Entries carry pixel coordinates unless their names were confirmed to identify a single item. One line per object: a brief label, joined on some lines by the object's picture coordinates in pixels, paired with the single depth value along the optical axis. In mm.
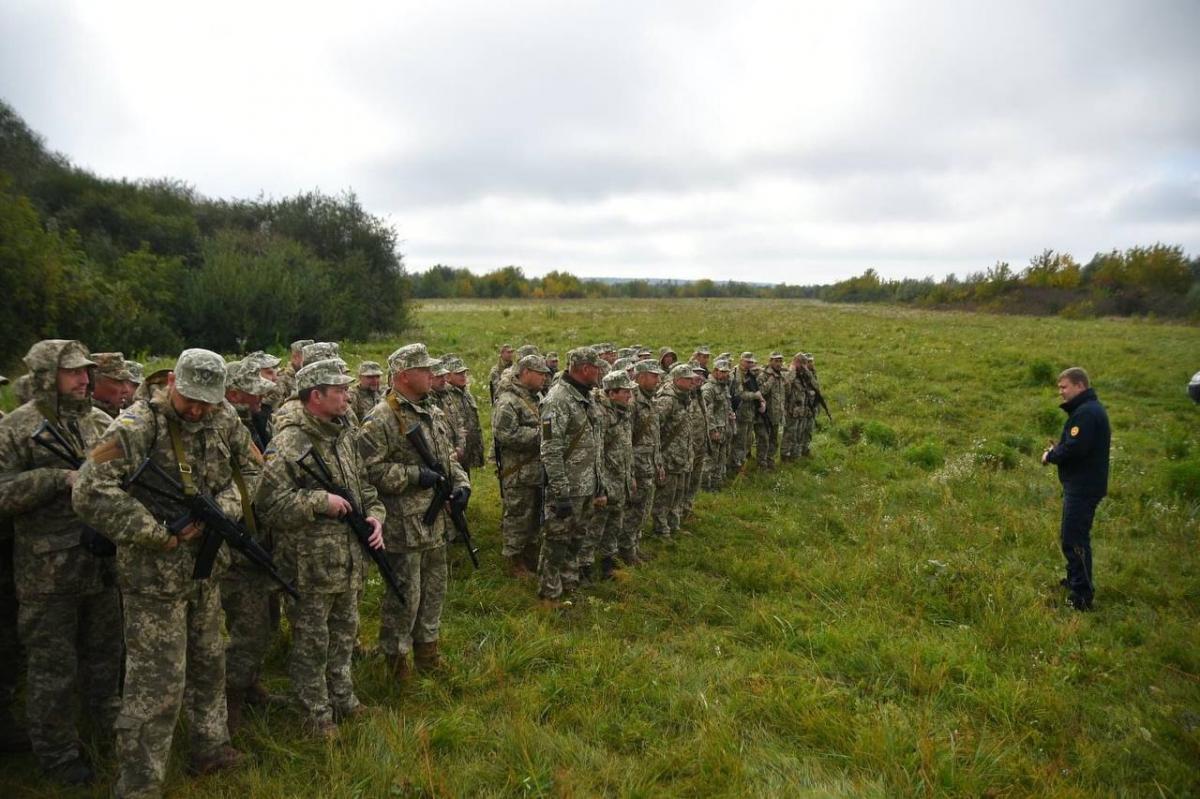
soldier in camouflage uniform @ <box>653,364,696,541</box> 8352
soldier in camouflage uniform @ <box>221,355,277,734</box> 4043
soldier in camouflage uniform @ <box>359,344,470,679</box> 4562
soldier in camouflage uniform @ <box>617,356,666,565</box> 7574
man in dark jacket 6285
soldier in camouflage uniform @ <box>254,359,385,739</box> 3861
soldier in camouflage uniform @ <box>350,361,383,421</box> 7664
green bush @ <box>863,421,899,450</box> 13537
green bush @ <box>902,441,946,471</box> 12102
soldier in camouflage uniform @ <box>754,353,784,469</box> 11789
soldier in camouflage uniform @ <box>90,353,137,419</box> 4270
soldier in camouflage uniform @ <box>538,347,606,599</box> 6188
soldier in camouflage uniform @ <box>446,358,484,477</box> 8398
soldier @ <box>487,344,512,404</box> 10810
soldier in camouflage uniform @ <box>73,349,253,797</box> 3117
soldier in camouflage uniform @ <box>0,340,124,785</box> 3609
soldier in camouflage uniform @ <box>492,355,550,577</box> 6750
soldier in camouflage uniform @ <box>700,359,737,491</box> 10125
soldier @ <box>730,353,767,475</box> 11406
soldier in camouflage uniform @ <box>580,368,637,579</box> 6840
